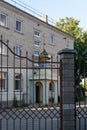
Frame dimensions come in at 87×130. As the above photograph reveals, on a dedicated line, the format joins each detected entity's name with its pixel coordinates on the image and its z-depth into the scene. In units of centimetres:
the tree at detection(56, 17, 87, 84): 2780
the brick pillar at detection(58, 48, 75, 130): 487
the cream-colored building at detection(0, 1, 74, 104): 1624
